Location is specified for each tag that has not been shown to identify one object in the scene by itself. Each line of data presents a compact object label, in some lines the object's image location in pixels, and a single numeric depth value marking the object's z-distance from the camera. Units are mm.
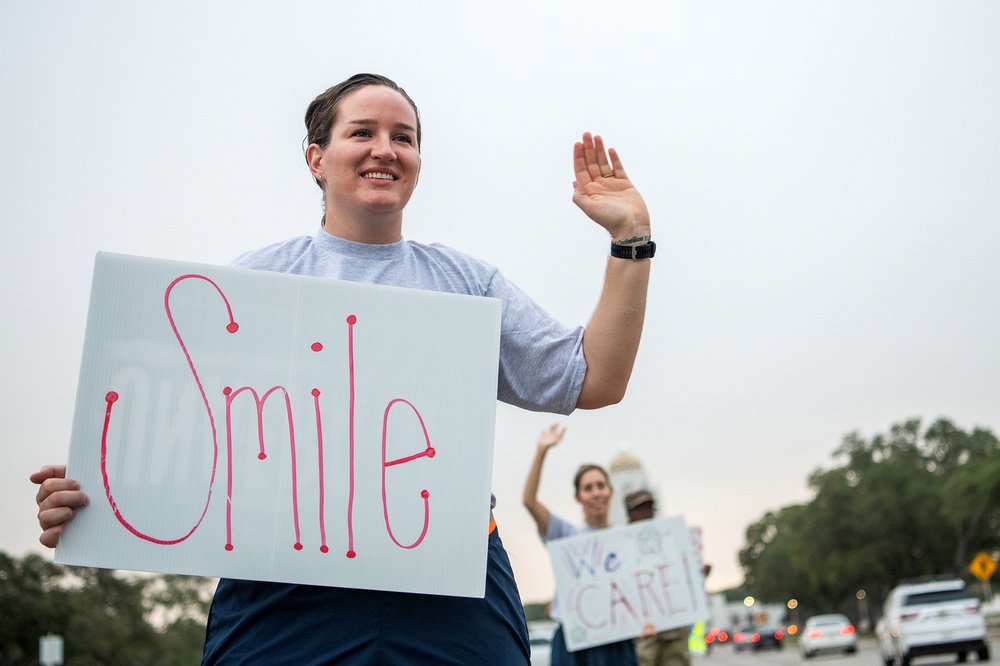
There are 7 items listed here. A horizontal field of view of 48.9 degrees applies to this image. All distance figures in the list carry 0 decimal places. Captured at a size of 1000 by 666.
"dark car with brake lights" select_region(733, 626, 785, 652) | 73438
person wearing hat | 6801
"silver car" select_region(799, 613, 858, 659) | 39906
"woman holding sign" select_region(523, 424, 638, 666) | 6465
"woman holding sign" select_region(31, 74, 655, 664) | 2049
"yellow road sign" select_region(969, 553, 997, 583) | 32844
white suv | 20531
